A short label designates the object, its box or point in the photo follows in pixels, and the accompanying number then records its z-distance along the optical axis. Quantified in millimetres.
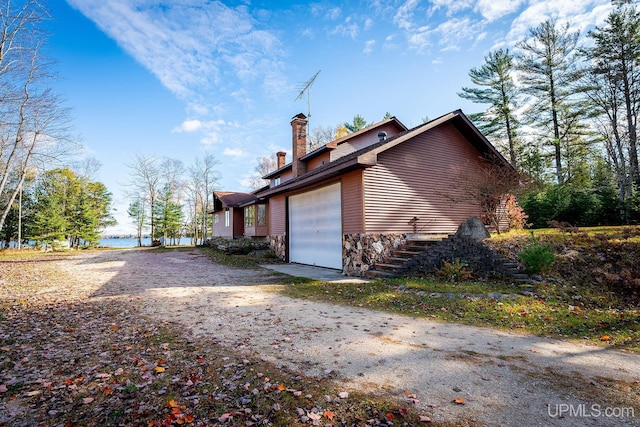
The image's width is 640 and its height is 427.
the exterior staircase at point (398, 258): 8820
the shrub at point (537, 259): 6922
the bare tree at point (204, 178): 34156
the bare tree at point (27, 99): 11754
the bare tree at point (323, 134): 32031
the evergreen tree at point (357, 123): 31750
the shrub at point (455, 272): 7625
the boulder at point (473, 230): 8727
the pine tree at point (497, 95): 23469
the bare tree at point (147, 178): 32594
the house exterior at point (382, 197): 9586
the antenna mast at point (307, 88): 16984
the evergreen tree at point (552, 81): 19875
